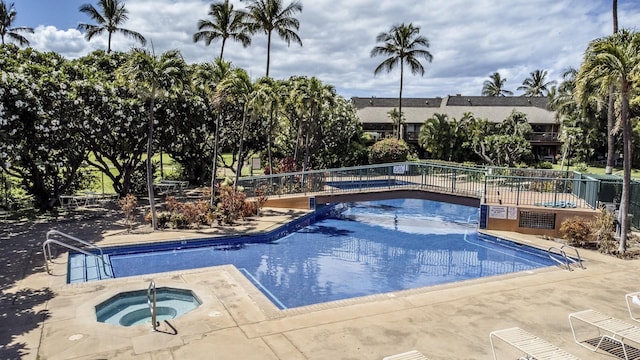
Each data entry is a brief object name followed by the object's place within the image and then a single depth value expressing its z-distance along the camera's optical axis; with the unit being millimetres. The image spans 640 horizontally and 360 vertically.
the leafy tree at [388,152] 32406
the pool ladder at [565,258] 13450
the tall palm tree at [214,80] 18766
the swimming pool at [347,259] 13305
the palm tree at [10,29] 39844
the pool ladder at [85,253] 12707
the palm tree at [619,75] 13266
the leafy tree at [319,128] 26438
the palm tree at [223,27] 34438
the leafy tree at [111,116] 19981
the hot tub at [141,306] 9688
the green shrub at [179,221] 17875
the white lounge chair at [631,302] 8794
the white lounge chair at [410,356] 6637
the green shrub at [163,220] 17797
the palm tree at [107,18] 34656
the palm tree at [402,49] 36250
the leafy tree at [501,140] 36969
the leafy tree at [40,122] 16562
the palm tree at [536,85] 80625
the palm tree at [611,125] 23391
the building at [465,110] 53094
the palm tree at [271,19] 31625
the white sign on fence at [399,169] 22812
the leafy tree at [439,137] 42406
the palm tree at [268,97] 19638
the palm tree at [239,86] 18672
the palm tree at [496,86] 86750
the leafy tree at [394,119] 47644
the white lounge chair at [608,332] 7613
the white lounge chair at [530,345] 6688
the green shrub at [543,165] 39253
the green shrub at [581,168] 35138
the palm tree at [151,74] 15195
